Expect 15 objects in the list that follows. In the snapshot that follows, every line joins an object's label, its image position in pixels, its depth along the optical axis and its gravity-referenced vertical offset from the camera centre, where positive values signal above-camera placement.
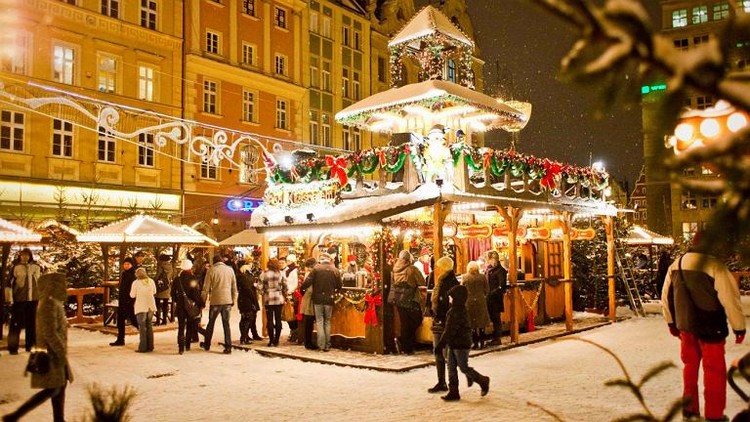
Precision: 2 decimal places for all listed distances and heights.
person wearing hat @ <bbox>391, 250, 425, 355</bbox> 11.33 -0.85
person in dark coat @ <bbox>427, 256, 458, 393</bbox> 8.42 -0.75
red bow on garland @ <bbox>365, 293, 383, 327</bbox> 11.72 -1.07
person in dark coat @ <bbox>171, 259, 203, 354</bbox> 12.26 -0.84
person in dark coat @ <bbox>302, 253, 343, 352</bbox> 12.00 -0.76
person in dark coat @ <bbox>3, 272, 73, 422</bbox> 6.20 -0.83
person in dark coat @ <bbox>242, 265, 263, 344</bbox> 13.54 -1.06
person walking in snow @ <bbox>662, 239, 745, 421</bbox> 6.10 -0.77
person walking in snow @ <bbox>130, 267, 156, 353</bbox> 12.25 -1.01
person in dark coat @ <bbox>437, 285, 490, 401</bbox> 7.91 -1.10
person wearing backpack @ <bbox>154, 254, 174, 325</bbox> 16.67 -0.87
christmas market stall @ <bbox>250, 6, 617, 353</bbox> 11.62 +1.09
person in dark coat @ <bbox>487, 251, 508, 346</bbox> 12.55 -0.94
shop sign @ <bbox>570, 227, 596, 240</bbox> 16.52 +0.32
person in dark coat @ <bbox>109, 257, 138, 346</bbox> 13.22 -0.92
